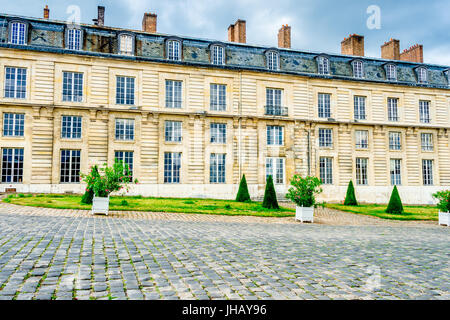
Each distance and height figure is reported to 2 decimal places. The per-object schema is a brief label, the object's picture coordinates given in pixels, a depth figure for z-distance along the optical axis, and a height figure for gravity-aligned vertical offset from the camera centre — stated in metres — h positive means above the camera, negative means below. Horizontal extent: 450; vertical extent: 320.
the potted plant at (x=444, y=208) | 15.28 -1.29
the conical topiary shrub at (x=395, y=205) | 19.05 -1.46
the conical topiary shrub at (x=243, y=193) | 21.66 -0.91
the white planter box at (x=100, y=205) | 12.27 -0.97
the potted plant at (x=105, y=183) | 12.34 -0.17
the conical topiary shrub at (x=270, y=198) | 17.84 -1.01
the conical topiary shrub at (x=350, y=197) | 23.50 -1.24
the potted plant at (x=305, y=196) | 13.88 -0.71
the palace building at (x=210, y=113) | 21.42 +4.78
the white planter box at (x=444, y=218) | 15.23 -1.75
